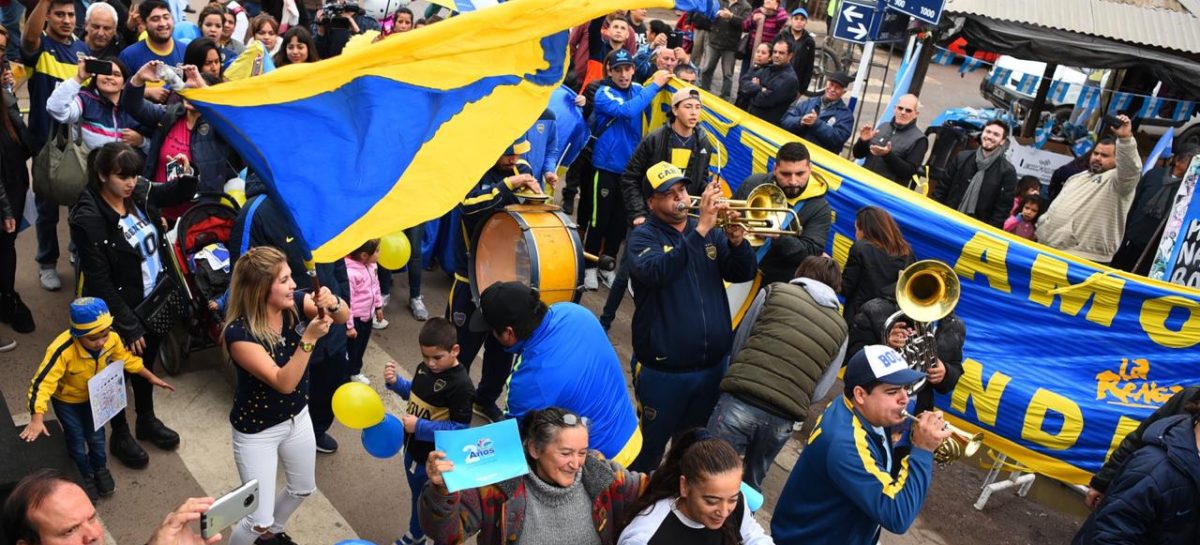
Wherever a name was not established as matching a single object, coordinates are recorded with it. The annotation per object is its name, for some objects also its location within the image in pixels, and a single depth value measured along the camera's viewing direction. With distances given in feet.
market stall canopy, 35.19
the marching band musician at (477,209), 22.79
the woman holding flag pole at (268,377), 14.79
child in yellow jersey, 16.43
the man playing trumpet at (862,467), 13.16
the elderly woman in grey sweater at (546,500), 11.84
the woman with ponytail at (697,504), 11.87
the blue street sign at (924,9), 33.27
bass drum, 22.67
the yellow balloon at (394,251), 22.11
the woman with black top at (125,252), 18.16
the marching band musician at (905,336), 19.08
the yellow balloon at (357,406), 13.50
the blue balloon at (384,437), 13.99
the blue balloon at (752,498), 13.21
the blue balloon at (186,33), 28.67
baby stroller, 20.58
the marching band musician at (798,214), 22.38
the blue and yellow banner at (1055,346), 22.12
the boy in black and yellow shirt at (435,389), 15.65
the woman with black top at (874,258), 20.75
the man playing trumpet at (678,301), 17.75
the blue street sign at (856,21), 35.65
